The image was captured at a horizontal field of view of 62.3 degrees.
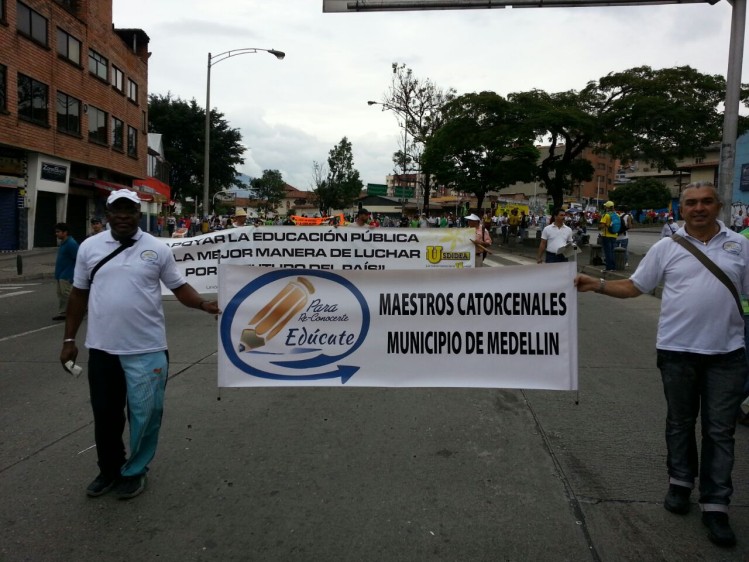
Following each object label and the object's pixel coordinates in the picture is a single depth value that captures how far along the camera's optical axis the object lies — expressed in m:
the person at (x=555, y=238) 11.05
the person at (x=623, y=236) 16.83
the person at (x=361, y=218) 12.43
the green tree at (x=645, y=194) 77.38
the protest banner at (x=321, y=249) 8.89
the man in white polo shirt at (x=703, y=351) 3.35
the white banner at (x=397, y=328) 4.28
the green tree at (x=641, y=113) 22.08
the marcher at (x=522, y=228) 32.95
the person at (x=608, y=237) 15.96
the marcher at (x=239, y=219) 12.05
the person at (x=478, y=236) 11.28
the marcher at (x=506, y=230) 32.81
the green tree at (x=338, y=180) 65.19
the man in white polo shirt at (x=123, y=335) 3.58
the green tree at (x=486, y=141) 25.05
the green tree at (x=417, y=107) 45.00
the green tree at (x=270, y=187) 96.12
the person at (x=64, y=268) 10.44
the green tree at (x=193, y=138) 61.94
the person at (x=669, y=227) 13.67
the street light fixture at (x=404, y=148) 46.25
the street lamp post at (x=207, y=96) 30.44
